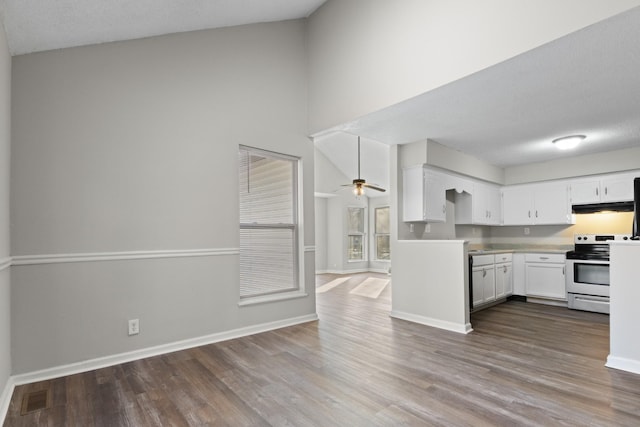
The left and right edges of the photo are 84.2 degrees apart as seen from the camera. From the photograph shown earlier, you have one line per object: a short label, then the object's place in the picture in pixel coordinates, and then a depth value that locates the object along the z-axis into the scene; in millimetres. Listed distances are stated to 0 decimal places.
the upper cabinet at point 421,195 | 4637
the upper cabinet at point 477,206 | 5637
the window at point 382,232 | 10266
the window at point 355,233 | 10086
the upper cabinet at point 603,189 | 5090
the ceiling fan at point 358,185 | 6566
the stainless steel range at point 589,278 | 4715
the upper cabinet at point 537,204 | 5656
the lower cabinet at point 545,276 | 5215
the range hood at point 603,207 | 5143
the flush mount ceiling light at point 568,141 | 4414
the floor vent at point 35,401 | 2260
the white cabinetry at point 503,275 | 5277
